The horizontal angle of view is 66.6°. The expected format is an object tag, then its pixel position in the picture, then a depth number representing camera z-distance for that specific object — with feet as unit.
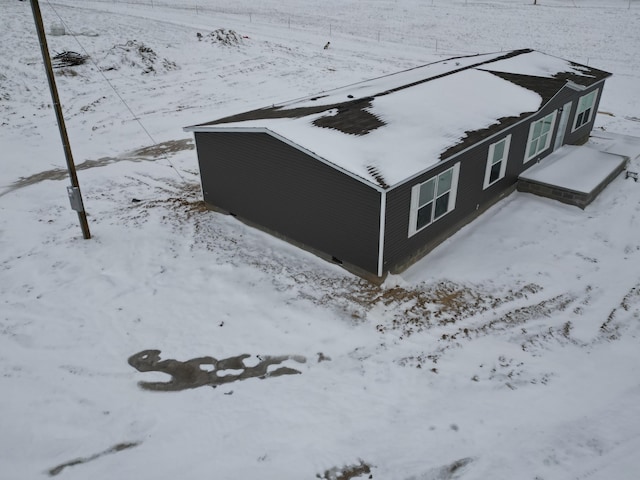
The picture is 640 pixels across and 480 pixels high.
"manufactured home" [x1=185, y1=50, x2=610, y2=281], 40.27
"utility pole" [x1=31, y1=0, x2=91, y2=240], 39.38
